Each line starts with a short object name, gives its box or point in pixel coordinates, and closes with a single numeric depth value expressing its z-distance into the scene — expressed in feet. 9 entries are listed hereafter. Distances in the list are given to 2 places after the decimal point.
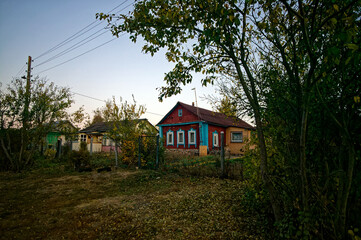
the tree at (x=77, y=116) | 41.57
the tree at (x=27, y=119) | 33.01
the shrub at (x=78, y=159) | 34.81
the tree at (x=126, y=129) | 35.29
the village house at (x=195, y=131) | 64.95
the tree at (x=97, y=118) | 169.37
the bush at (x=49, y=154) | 50.91
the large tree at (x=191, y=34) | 8.33
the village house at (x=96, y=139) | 84.99
